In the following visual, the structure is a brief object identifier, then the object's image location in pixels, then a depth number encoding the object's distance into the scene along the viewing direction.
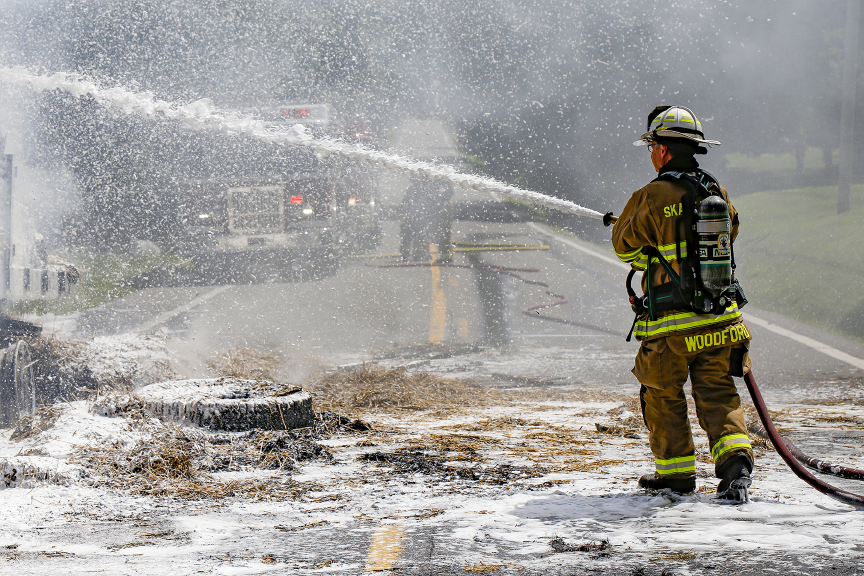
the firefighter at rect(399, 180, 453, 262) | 29.66
